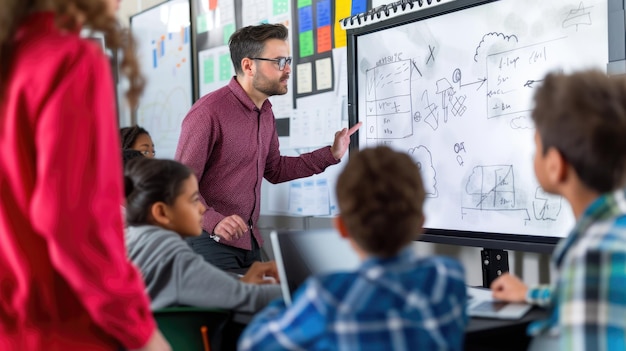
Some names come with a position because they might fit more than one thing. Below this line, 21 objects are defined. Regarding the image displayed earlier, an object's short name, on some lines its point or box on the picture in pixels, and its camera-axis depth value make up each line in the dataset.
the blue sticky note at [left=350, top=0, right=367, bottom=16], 2.79
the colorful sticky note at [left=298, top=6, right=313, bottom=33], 3.15
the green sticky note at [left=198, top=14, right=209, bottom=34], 3.98
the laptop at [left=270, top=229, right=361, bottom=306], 1.48
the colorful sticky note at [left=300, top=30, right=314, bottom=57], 3.16
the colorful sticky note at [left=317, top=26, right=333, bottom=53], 3.03
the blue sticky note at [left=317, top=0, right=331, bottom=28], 3.02
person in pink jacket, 0.98
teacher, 2.64
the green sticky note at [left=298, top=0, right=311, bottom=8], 3.16
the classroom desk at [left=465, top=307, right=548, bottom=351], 1.37
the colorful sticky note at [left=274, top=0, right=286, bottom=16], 3.34
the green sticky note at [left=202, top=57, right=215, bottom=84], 3.91
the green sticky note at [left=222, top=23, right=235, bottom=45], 3.73
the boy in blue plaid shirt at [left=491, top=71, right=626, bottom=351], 1.01
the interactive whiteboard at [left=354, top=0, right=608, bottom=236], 1.87
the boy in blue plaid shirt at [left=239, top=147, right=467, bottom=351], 1.02
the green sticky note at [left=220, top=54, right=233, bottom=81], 3.73
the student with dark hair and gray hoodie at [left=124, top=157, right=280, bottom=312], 1.52
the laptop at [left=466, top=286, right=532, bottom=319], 1.43
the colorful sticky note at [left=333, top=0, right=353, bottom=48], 2.89
